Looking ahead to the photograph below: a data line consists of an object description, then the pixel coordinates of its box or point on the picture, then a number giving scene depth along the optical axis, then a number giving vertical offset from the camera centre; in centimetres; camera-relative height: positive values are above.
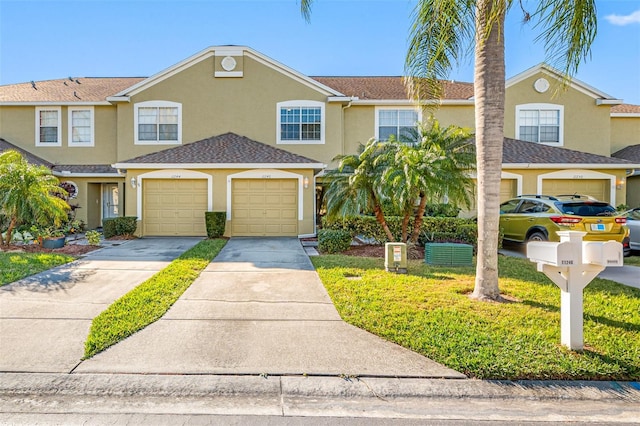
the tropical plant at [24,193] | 1037 +39
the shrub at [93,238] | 1218 -105
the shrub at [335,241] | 1101 -97
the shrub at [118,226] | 1405 -74
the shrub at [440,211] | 1370 -5
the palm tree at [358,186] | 1023 +65
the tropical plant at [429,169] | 943 +107
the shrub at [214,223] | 1418 -59
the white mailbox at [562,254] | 424 -51
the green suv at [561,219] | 933 -23
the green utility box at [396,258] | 825 -111
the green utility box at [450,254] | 931 -114
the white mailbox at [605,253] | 410 -48
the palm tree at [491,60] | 595 +258
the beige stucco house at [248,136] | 1502 +338
